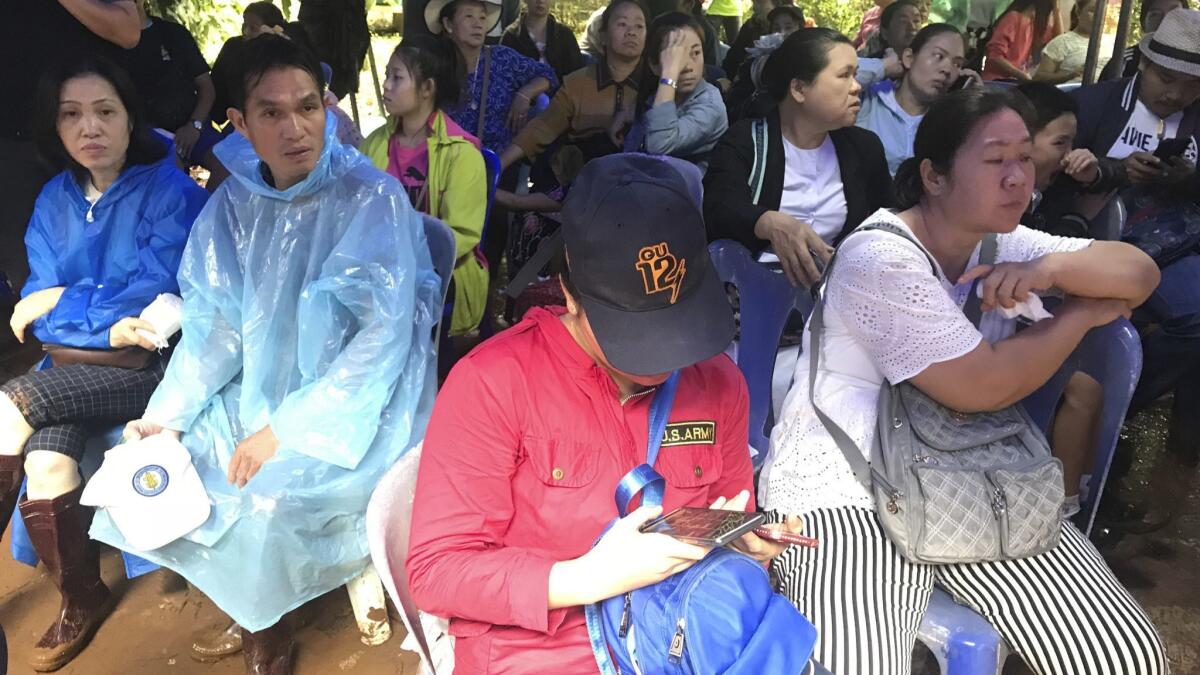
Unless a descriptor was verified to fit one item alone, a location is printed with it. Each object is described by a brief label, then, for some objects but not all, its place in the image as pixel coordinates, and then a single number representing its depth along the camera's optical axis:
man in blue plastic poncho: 2.15
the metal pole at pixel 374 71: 6.38
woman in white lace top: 1.72
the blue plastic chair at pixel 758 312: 2.53
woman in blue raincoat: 2.41
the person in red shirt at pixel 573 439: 1.30
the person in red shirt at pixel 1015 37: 5.80
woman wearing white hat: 4.46
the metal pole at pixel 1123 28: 4.07
